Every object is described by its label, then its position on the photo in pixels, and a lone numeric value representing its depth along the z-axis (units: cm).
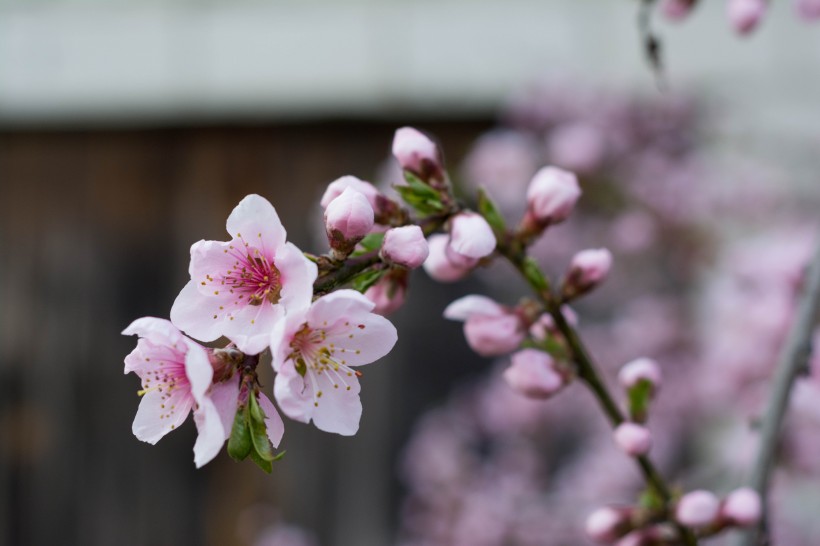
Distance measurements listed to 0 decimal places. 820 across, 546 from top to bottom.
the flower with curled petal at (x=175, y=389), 50
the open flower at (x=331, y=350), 51
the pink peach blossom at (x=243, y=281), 52
